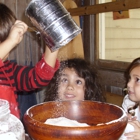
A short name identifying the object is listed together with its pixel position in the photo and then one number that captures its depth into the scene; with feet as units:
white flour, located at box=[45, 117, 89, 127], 1.96
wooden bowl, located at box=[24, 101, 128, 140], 1.53
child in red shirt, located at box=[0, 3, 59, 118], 2.74
